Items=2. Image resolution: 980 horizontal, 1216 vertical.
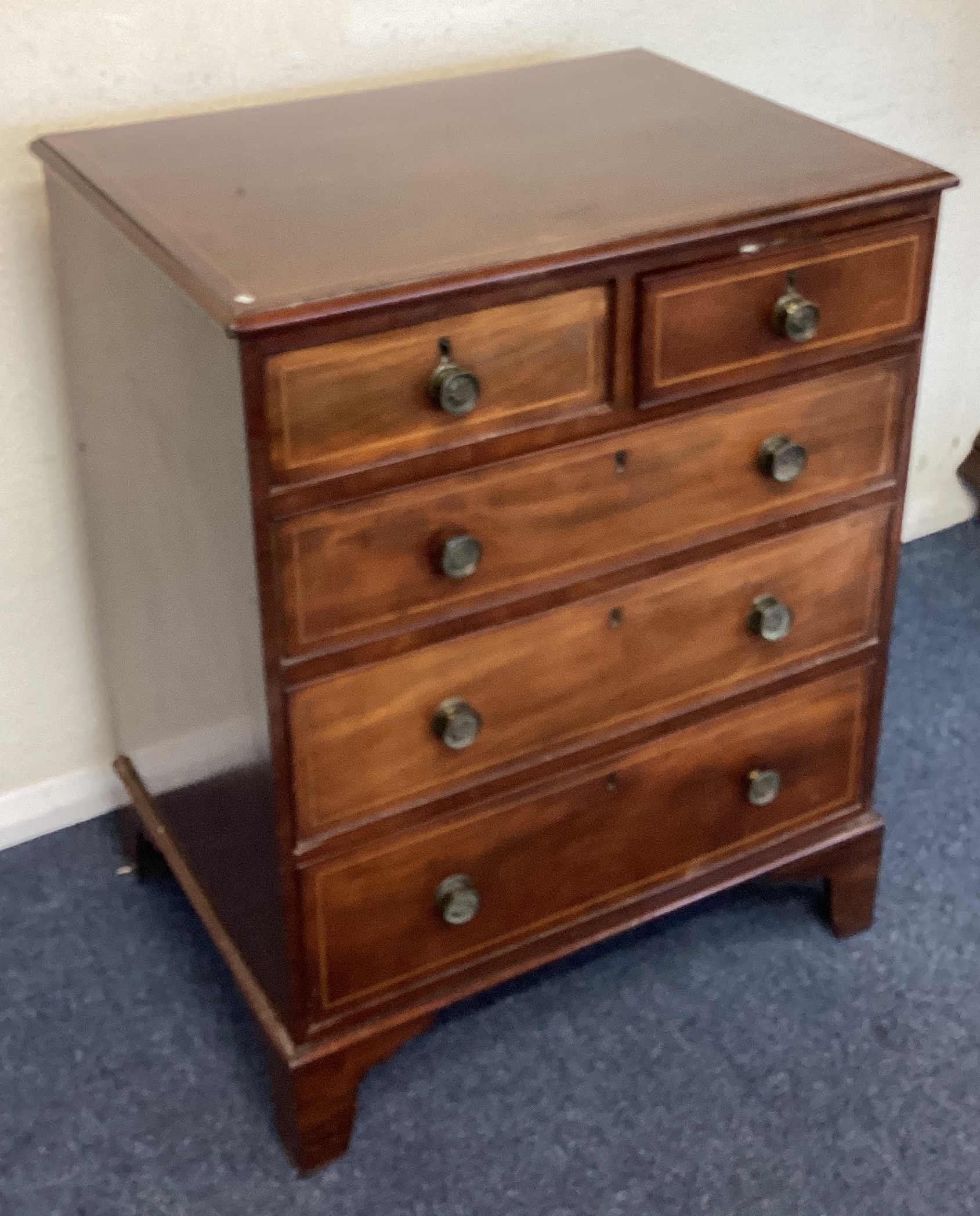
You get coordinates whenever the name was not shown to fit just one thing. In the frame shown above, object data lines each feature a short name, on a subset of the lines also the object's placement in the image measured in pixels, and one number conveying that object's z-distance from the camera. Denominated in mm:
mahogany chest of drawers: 1179
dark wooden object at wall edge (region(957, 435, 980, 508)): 2506
